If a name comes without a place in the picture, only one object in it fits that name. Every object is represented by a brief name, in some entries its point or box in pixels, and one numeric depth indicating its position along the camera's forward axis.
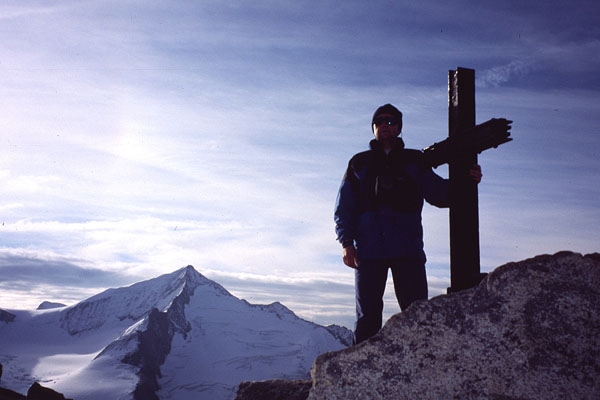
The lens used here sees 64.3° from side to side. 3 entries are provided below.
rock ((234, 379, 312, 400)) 4.41
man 4.82
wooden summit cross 4.75
